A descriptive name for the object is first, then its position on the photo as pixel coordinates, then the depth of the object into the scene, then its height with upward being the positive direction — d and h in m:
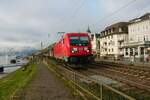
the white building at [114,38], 42.74 +5.15
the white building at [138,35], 29.43 +4.80
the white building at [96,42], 51.96 +4.48
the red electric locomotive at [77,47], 12.29 +0.53
